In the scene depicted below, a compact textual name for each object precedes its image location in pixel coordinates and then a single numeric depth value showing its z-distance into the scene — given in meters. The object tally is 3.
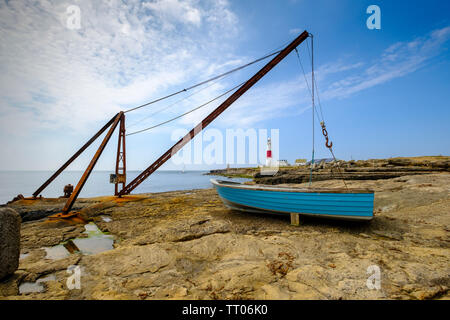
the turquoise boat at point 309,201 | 5.71
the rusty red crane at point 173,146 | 10.13
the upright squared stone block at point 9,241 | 3.30
